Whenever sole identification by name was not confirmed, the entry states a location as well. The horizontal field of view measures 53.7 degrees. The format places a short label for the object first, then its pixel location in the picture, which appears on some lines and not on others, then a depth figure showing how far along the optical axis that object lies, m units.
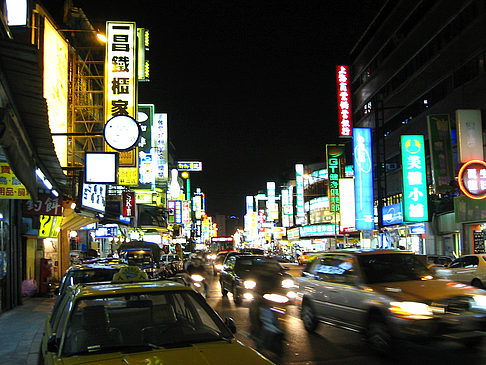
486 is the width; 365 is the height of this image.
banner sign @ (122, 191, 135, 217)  37.75
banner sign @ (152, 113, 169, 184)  50.91
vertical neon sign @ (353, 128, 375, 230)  36.31
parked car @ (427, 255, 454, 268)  24.17
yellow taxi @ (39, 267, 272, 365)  4.25
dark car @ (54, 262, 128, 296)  10.03
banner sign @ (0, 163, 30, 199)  12.10
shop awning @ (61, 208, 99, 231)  22.22
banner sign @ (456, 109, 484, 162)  25.30
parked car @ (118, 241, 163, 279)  23.98
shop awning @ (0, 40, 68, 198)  6.99
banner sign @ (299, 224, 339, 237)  63.19
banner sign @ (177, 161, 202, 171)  108.09
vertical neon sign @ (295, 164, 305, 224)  64.56
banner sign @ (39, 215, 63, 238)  19.23
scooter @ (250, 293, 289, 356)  7.71
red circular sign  23.83
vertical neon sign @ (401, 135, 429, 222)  29.84
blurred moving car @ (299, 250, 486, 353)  7.74
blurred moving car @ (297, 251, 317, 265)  41.12
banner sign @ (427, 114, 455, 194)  27.53
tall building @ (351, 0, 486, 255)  28.83
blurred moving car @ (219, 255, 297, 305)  9.98
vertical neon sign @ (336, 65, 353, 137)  41.12
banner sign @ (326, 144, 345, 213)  47.03
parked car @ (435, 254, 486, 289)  18.19
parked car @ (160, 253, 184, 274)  30.31
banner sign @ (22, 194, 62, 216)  17.27
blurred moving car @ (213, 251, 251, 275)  27.08
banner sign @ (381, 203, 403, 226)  35.72
